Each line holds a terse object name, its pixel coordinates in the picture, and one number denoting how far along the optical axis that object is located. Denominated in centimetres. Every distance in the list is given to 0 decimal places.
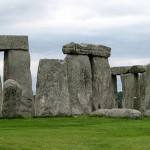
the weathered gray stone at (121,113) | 2144
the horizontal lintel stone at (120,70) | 3205
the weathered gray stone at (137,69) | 3071
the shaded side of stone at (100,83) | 2615
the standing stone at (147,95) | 2622
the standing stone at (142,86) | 2965
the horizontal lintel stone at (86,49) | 2479
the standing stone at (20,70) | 2706
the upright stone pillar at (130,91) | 3170
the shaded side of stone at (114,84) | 3350
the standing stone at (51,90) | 2250
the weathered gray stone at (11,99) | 2081
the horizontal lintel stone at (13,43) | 2664
